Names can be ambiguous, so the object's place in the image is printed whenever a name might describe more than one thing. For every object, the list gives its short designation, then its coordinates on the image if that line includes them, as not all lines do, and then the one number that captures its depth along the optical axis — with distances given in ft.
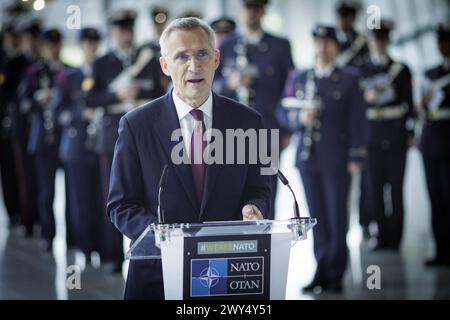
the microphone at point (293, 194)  19.40
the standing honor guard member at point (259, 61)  41.50
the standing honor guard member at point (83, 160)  46.47
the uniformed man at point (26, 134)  60.38
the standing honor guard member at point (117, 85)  40.04
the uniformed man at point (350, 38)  50.14
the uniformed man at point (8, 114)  61.87
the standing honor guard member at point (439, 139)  46.78
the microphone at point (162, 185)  18.85
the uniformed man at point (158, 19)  48.06
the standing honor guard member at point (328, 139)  39.14
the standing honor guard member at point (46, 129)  53.42
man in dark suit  20.21
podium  18.51
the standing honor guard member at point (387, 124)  49.73
